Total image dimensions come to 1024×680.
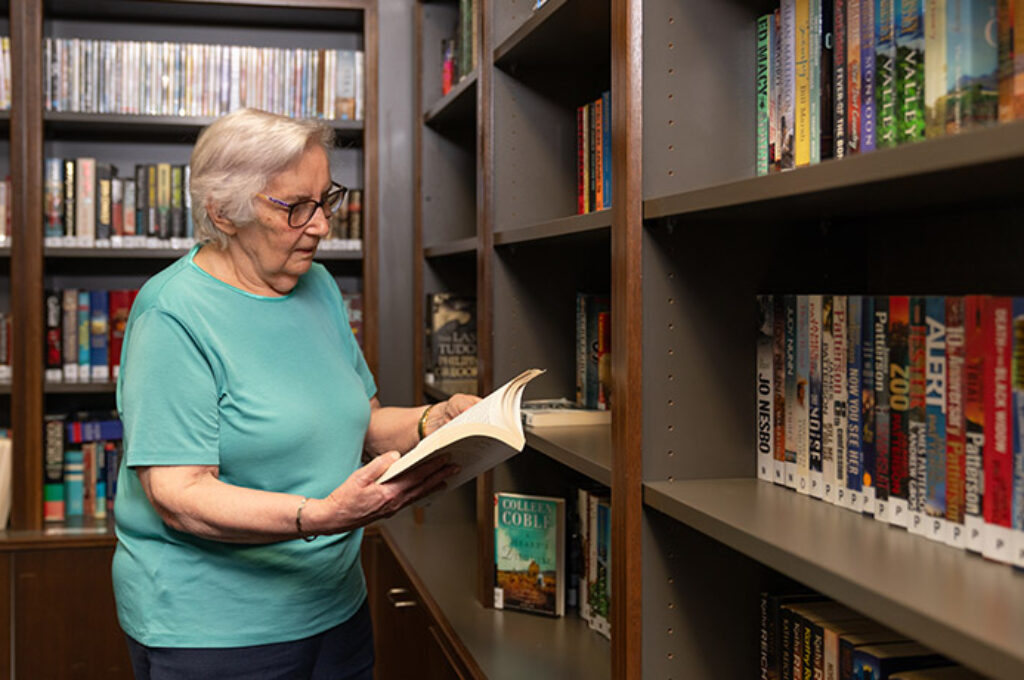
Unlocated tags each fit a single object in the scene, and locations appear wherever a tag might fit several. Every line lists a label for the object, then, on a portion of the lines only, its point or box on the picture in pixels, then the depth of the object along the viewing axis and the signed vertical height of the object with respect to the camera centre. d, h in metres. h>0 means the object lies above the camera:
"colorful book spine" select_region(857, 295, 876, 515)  1.06 -0.08
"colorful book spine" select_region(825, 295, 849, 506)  1.12 -0.07
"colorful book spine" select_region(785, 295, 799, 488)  1.21 -0.08
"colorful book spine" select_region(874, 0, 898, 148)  1.01 +0.26
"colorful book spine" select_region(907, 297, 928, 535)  0.98 -0.09
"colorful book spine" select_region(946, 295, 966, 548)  0.93 -0.08
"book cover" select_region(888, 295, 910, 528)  1.01 -0.08
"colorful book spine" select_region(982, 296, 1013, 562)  0.87 -0.09
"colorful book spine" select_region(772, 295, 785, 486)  1.24 -0.07
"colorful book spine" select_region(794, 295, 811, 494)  1.19 -0.08
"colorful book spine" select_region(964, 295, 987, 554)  0.90 -0.09
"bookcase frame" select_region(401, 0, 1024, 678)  1.24 +0.06
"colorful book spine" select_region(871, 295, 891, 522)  1.04 -0.08
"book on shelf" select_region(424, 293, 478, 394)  2.61 -0.03
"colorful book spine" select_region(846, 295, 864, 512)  1.09 -0.08
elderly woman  1.47 -0.17
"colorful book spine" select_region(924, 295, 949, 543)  0.95 -0.09
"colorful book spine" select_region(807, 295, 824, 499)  1.16 -0.08
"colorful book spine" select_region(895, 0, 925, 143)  0.96 +0.26
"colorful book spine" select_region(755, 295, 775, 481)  1.27 -0.08
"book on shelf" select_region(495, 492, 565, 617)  1.96 -0.45
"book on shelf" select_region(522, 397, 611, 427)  1.87 -0.16
